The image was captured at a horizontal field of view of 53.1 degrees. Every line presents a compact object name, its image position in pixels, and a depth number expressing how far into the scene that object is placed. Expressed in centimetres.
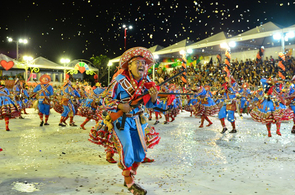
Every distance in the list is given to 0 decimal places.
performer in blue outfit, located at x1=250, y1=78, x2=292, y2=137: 861
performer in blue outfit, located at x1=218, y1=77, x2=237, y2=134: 971
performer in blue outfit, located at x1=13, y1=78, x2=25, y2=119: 1288
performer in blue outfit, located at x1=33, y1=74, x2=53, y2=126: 1111
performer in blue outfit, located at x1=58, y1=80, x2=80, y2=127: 1099
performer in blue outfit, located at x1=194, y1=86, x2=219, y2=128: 1110
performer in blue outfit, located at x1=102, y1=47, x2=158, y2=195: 393
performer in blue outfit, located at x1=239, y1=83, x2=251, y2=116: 1561
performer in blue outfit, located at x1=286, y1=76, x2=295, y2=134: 941
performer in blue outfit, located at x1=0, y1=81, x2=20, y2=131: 975
